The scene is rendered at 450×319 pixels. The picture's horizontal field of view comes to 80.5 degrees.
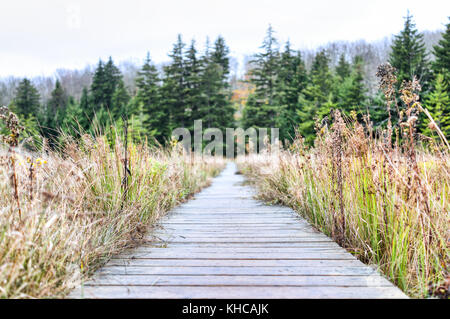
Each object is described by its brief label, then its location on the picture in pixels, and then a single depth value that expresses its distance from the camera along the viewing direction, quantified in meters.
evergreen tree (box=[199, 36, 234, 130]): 26.36
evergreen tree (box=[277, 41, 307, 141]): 26.09
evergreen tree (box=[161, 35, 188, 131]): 26.92
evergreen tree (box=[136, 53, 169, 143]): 27.44
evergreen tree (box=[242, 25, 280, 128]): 27.38
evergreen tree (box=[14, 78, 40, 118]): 31.23
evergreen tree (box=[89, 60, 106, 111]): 33.34
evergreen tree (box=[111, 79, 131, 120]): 29.58
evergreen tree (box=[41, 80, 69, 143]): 36.53
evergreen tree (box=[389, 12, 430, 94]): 20.53
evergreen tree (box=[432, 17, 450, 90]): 19.58
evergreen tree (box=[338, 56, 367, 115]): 21.76
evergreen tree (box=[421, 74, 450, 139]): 17.00
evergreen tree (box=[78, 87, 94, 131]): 31.38
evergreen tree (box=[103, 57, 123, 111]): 33.50
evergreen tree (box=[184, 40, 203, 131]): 26.38
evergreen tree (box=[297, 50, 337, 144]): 22.95
